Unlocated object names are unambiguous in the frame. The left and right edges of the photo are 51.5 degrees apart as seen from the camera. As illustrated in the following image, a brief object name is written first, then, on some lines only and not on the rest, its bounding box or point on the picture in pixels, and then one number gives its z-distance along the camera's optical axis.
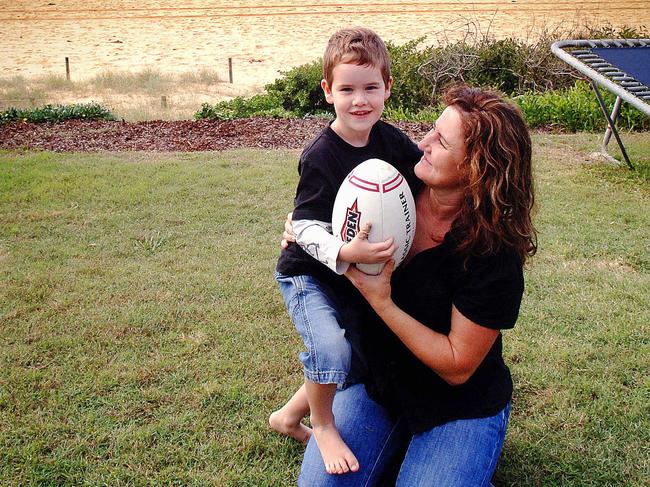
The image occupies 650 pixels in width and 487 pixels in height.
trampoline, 6.95
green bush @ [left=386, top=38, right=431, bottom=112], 11.73
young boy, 2.69
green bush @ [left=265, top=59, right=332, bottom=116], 12.11
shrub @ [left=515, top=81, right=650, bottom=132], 9.80
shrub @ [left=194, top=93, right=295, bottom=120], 11.47
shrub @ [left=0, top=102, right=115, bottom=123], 10.78
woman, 2.41
